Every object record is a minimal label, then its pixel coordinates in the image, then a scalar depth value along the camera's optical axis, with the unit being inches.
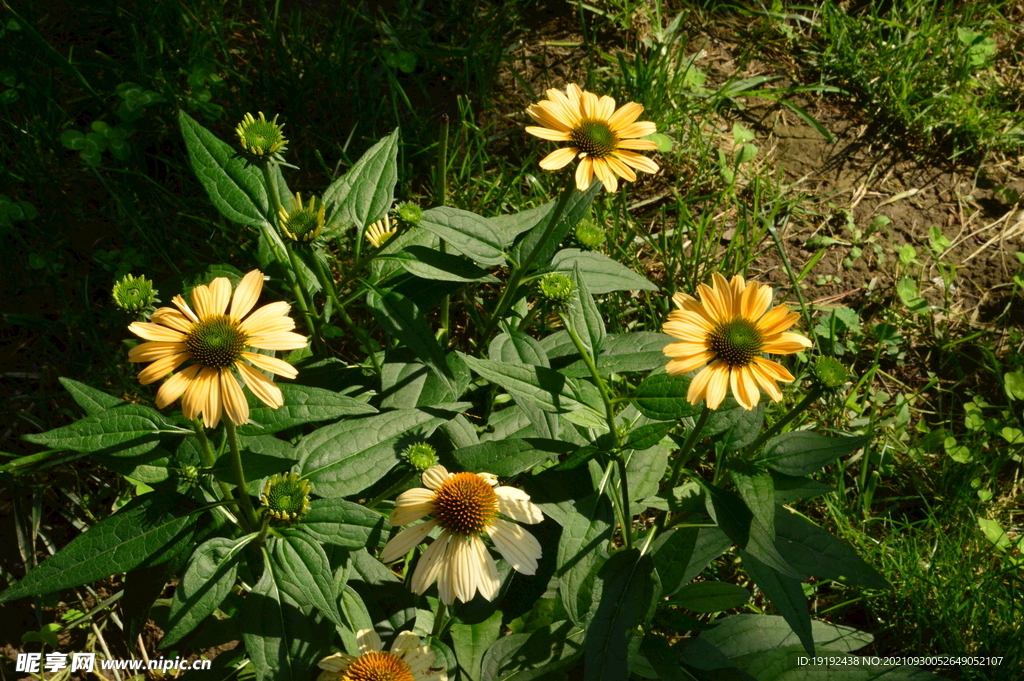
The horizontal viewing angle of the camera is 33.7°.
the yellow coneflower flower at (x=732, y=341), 34.0
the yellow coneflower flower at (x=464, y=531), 35.4
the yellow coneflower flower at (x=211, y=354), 33.1
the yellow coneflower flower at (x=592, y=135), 37.0
